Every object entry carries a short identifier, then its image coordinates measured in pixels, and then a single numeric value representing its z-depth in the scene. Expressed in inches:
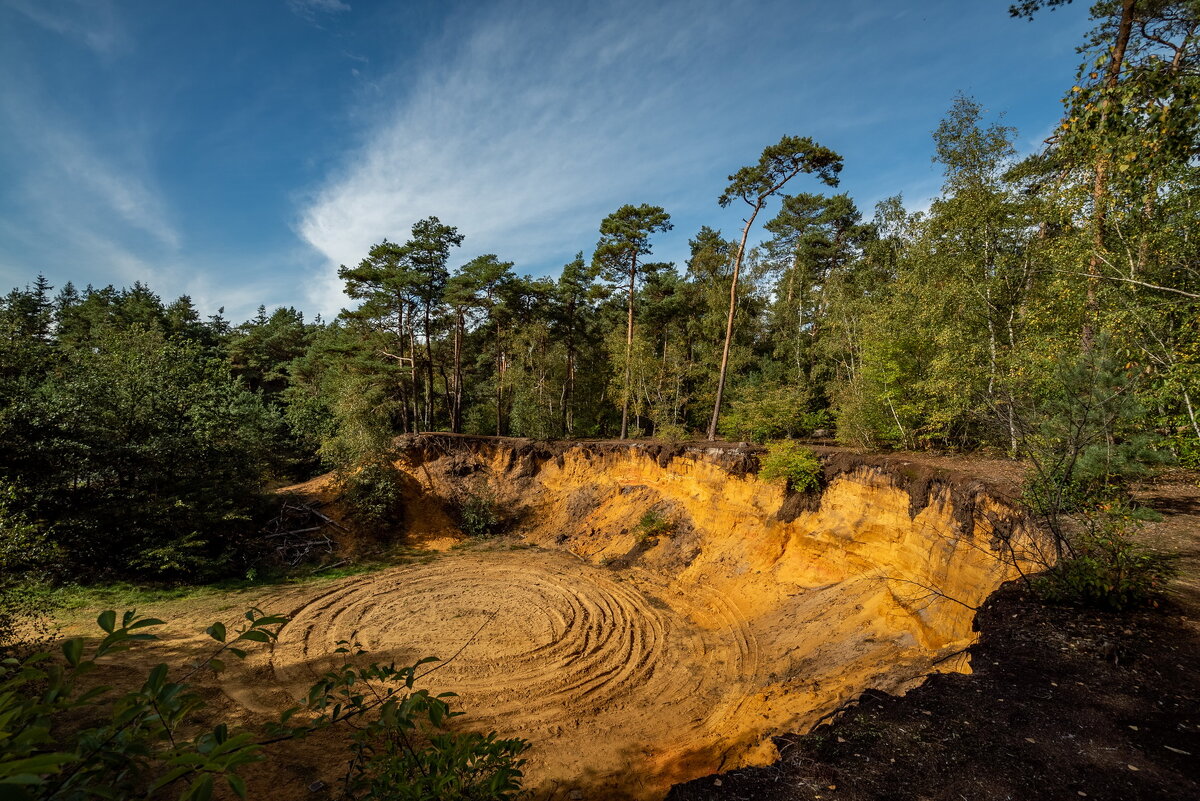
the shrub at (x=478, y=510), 795.4
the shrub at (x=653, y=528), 666.2
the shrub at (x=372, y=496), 725.3
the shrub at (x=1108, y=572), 226.8
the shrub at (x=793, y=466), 536.4
